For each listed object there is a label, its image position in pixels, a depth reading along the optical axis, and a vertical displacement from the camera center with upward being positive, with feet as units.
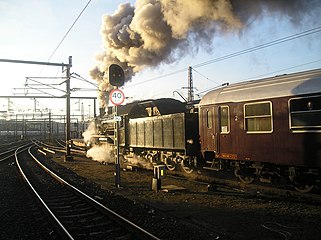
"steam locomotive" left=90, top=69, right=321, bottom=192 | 28.22 -0.47
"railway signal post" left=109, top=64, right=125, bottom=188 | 38.62 +4.60
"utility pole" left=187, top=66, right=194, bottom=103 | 111.24 +15.79
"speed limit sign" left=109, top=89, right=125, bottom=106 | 38.60 +4.12
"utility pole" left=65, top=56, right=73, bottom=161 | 75.25 +3.79
